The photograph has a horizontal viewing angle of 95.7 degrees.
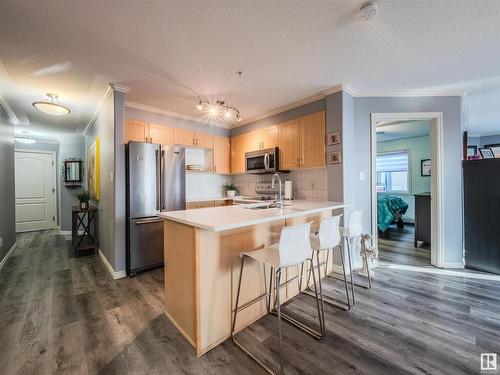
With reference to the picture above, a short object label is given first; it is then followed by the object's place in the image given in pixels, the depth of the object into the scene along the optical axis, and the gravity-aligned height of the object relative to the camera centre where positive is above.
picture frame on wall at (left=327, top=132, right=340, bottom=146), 3.02 +0.63
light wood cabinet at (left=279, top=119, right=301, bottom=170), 3.57 +0.68
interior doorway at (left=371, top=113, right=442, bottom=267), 3.20 -0.05
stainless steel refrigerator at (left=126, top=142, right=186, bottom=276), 2.96 -0.12
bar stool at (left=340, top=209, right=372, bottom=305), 2.49 -0.48
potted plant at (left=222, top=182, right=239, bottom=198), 4.71 -0.06
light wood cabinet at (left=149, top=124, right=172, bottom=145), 3.67 +0.88
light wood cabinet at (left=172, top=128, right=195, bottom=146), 3.97 +0.90
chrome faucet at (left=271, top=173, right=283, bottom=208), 2.48 -0.16
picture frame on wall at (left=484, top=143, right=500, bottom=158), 4.27 +0.69
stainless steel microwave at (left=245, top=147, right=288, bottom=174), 3.83 +0.44
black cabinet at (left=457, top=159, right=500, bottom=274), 2.96 -0.41
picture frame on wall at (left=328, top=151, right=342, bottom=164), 3.01 +0.38
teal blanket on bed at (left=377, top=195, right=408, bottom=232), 4.57 -0.53
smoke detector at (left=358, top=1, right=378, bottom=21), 1.56 +1.22
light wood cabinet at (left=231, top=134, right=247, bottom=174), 4.49 +0.68
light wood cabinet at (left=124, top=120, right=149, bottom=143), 3.41 +0.88
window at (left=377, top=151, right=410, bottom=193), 6.21 +0.35
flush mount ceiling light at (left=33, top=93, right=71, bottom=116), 2.80 +1.04
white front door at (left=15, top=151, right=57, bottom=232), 5.71 -0.06
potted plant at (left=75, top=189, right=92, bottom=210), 4.13 -0.21
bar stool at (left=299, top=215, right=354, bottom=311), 2.02 -0.47
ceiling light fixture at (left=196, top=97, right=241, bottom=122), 2.80 +0.99
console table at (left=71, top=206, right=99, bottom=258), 3.91 -0.86
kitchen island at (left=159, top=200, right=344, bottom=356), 1.63 -0.66
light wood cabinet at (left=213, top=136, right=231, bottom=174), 4.57 +0.64
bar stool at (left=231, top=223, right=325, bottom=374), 1.56 -0.54
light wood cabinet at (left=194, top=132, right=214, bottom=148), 4.27 +0.91
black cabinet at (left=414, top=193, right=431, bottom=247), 3.93 -0.61
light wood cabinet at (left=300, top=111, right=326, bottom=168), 3.24 +0.67
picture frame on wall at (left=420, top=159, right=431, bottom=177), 5.69 +0.41
